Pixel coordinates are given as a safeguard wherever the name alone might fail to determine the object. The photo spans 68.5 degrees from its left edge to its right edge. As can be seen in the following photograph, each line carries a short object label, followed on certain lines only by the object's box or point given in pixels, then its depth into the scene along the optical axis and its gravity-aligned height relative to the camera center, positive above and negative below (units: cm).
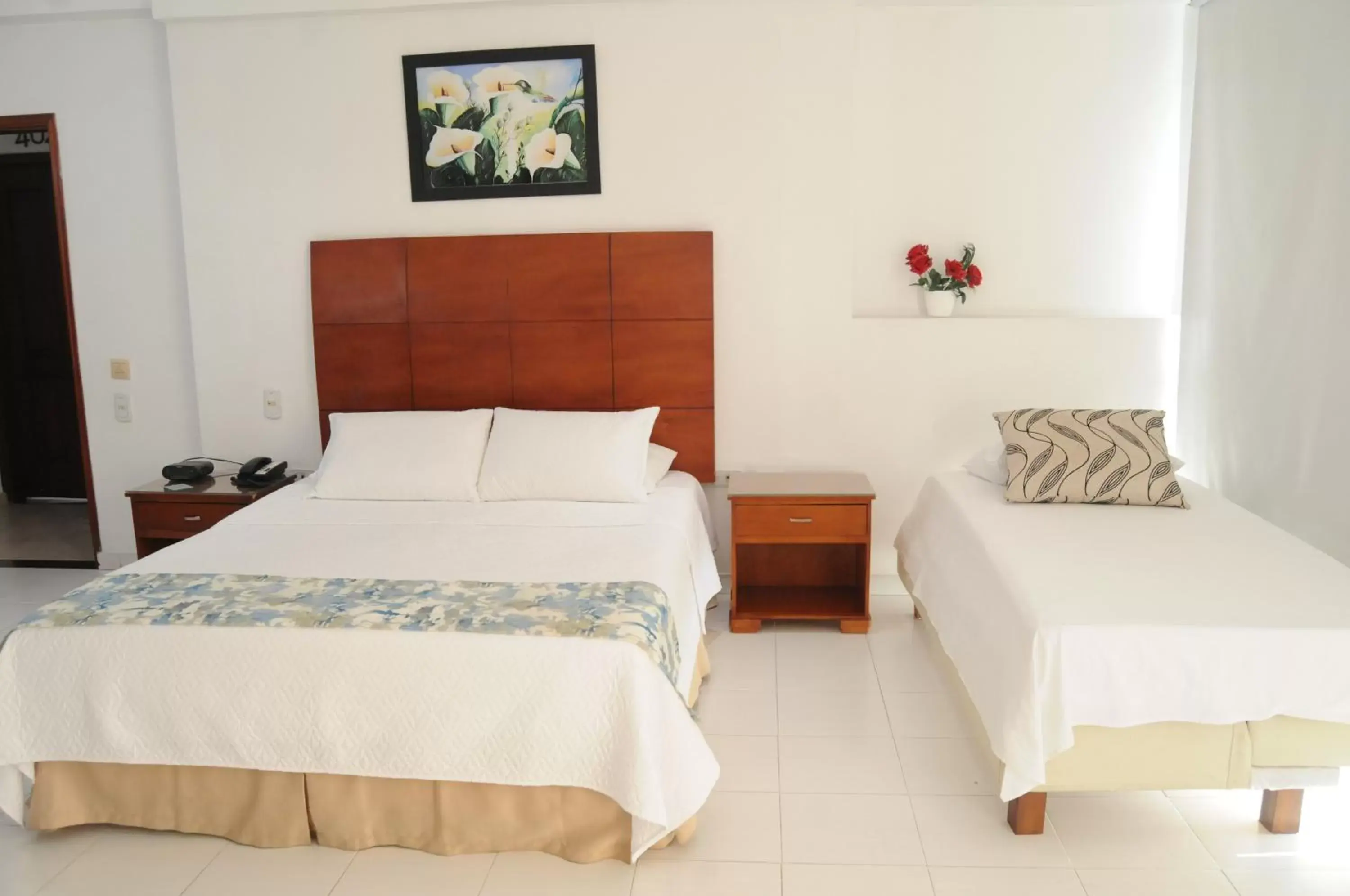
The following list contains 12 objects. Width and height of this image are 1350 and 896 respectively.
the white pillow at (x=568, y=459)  349 -56
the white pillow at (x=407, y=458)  355 -56
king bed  229 -93
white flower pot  393 -4
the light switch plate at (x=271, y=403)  419 -41
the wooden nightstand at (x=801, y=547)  359 -98
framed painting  383 +69
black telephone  390 -66
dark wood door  571 -23
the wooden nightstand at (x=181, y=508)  381 -77
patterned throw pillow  322 -56
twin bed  224 -90
